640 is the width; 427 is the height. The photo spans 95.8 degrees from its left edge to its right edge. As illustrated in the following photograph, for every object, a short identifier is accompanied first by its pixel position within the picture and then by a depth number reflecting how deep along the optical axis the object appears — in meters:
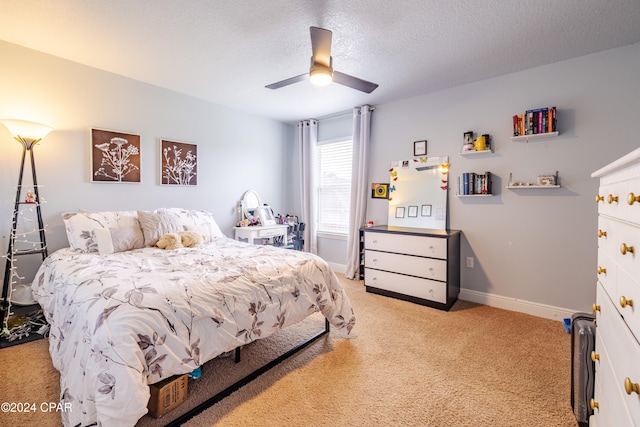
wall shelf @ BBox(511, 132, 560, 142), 2.72
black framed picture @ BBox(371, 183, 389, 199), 3.96
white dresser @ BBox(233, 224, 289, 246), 4.03
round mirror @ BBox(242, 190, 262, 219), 4.37
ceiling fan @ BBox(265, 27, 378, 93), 1.99
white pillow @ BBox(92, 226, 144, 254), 2.51
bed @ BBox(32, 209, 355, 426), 1.23
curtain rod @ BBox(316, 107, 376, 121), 4.31
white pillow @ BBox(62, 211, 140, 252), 2.54
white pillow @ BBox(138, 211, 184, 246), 2.79
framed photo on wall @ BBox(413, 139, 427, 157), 3.59
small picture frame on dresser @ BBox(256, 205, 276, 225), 4.30
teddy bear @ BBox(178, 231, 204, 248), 2.79
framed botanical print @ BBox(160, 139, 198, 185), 3.52
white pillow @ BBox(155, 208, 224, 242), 3.06
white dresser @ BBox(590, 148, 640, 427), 0.78
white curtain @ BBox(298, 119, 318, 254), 4.66
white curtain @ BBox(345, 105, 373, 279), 4.01
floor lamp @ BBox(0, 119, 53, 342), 2.38
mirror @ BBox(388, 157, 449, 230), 3.47
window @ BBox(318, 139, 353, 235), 4.46
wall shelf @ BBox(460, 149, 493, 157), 3.11
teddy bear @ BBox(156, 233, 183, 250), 2.69
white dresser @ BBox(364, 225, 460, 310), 3.02
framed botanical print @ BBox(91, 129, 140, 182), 3.00
